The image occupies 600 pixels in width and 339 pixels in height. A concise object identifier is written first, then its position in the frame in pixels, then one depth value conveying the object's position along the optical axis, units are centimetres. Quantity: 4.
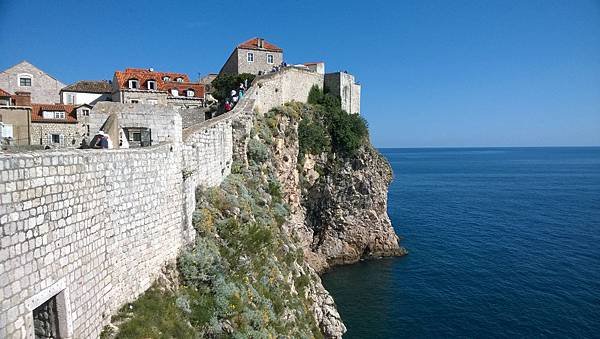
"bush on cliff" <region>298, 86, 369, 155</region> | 3756
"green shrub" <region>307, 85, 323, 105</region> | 4022
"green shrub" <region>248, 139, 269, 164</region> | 2407
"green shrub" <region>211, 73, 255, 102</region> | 3492
